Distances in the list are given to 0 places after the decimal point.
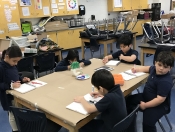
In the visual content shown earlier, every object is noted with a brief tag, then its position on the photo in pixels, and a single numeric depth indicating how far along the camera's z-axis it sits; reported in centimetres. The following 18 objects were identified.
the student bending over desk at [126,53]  243
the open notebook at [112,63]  243
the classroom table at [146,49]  328
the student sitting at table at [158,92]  163
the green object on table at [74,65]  216
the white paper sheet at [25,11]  558
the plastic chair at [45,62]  336
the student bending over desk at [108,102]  131
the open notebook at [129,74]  195
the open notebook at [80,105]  137
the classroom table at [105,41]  459
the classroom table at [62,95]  132
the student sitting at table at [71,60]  245
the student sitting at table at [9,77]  186
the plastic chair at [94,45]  462
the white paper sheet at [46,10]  595
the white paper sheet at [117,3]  762
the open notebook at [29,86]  178
